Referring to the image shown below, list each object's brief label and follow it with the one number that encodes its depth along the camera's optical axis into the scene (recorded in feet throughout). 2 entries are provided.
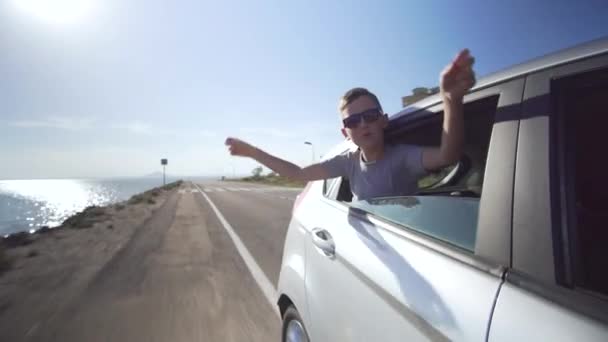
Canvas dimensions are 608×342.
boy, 4.31
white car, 2.46
